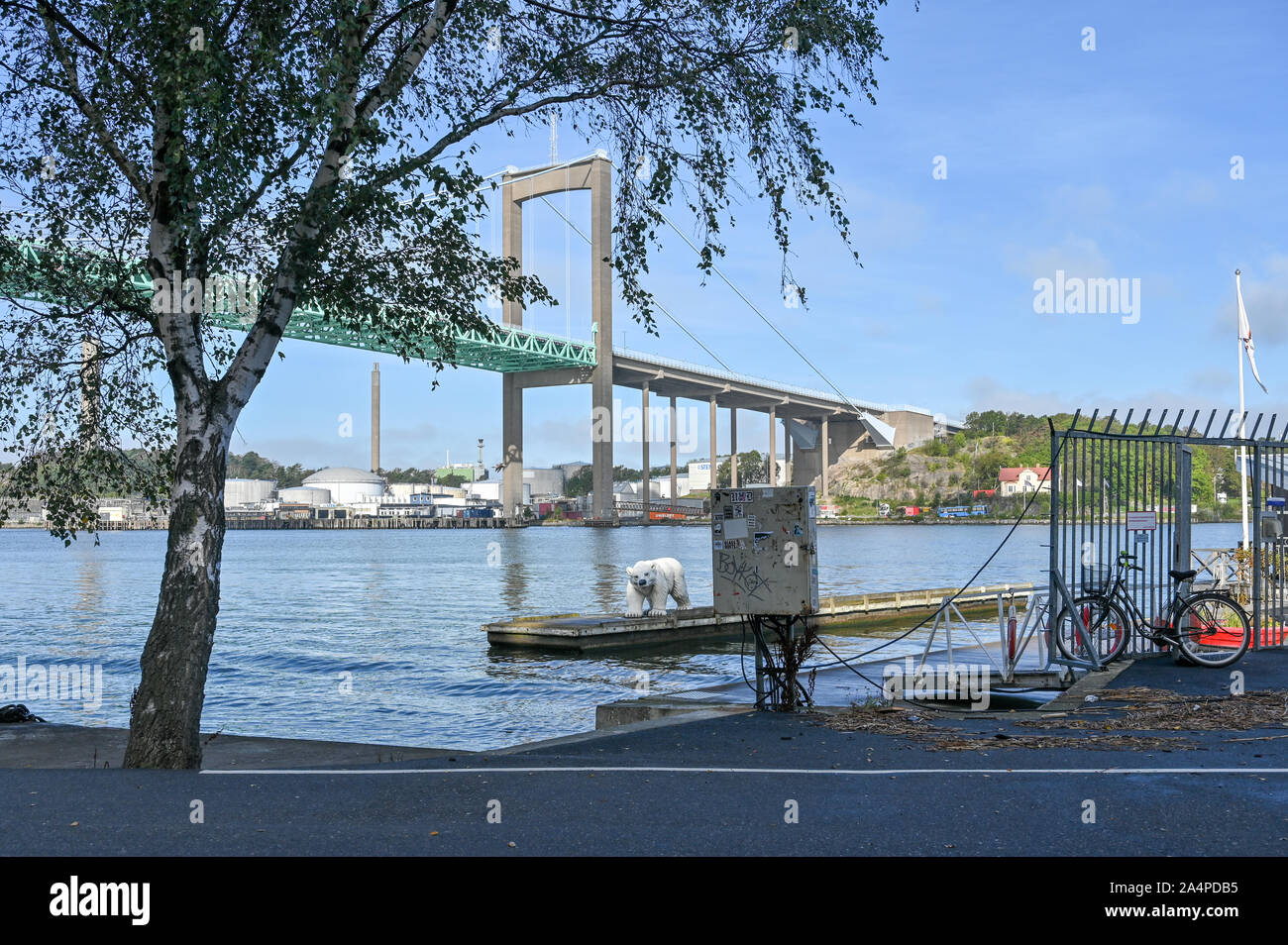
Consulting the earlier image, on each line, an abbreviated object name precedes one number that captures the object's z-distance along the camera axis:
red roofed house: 103.31
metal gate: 9.37
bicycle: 9.34
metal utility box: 7.71
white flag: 18.55
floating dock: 20.05
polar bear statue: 22.48
